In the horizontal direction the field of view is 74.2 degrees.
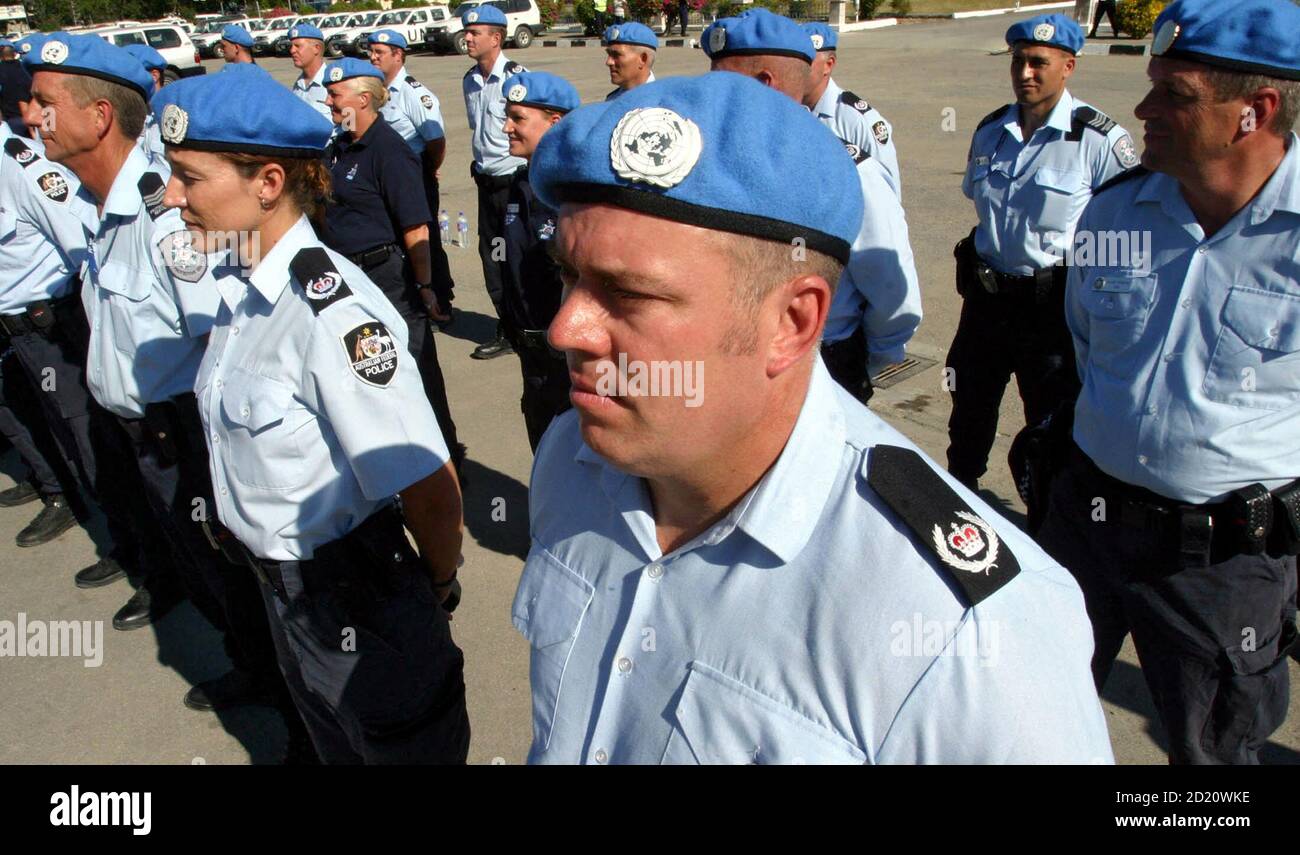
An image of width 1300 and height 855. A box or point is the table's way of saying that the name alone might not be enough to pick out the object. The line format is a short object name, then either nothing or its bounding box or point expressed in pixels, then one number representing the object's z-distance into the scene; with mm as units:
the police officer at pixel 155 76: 5976
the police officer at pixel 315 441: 2164
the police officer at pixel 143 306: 2914
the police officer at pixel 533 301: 3629
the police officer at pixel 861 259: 3119
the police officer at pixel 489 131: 6359
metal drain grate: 5371
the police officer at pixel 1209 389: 2086
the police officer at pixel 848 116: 4375
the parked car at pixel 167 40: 23375
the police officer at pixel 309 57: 7227
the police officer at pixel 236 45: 8805
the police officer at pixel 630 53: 6441
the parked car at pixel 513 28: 26859
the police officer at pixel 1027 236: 3807
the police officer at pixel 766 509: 1046
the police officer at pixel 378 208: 4727
